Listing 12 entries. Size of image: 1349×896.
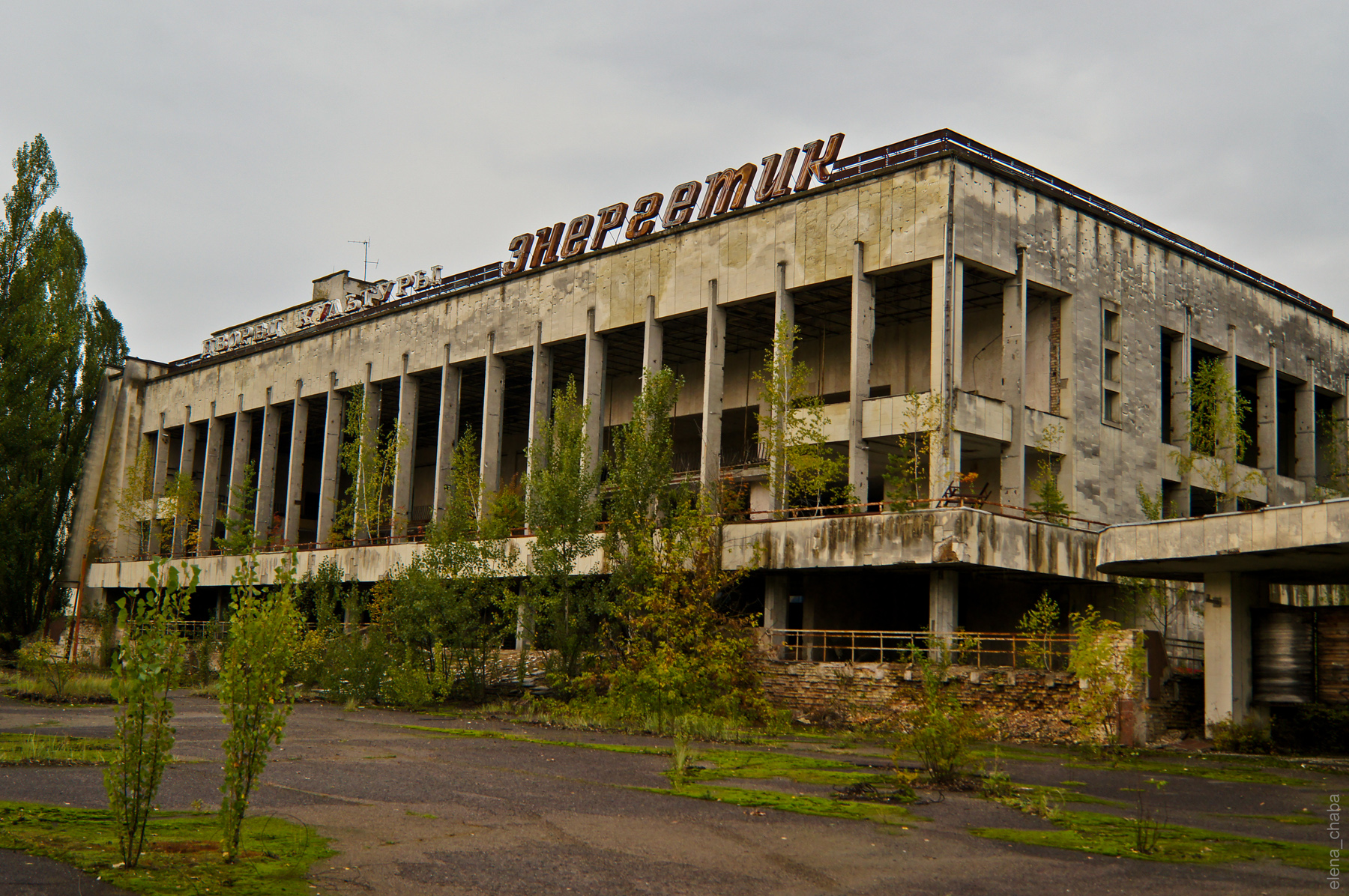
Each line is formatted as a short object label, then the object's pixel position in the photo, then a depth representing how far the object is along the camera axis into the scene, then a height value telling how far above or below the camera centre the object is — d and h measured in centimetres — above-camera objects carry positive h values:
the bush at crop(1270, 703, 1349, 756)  2377 -245
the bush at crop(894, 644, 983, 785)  1486 -186
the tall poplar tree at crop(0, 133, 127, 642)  4369 +779
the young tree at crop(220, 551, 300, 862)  854 -90
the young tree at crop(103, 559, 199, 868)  806 -101
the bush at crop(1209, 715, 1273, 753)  2317 -260
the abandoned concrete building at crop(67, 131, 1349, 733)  3178 +940
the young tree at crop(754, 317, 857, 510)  3262 +491
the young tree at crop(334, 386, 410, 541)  4706 +491
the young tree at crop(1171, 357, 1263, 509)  3691 +622
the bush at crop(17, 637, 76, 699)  2847 -274
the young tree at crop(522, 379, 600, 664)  2970 +170
